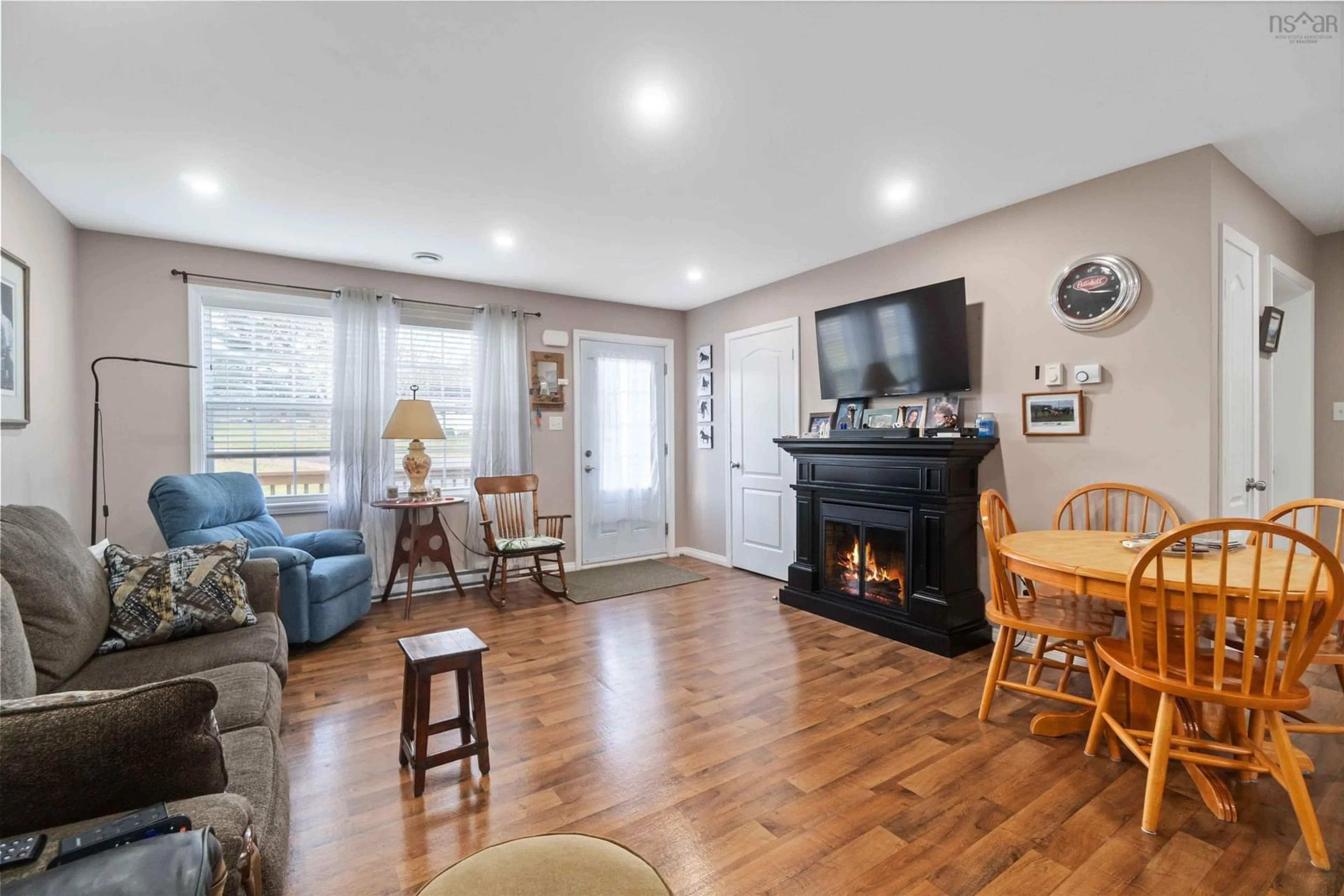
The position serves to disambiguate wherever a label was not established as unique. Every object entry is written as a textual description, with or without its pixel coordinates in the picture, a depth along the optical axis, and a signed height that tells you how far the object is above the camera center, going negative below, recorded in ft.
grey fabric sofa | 3.04 -1.90
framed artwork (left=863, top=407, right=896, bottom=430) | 12.65 +0.67
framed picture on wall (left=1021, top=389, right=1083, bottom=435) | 9.83 +0.60
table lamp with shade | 12.95 +0.64
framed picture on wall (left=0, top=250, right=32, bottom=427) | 8.25 +1.60
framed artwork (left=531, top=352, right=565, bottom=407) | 16.56 +2.03
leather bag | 2.44 -1.86
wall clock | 9.27 +2.57
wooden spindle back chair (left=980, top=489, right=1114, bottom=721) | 7.18 -2.19
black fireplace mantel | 10.55 -1.42
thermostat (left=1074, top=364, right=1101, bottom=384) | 9.59 +1.24
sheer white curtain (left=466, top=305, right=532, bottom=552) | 15.55 +1.38
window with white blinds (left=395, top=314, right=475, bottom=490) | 14.90 +1.86
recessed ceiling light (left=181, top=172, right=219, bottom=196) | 9.21 +4.33
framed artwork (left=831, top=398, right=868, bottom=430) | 13.33 +0.84
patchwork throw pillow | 6.75 -1.74
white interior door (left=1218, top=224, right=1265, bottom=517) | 8.86 +1.16
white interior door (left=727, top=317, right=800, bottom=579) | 15.51 +0.14
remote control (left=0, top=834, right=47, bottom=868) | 2.68 -1.86
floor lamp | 10.26 +0.17
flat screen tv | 11.29 +2.22
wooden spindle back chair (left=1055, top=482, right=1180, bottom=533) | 8.86 -1.00
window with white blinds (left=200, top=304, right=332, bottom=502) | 12.77 +1.24
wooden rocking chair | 13.93 -2.07
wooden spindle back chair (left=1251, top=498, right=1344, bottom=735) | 5.94 -2.23
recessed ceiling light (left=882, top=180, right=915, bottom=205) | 9.79 +4.44
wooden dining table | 5.99 -1.38
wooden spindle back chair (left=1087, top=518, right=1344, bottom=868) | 5.18 -1.90
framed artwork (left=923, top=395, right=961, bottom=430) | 11.51 +0.72
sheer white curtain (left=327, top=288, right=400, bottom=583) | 13.61 +0.91
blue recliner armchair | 9.82 -1.85
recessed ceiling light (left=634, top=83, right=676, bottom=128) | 7.07 +4.37
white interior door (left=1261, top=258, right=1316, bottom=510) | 11.86 +0.93
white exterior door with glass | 17.61 -0.01
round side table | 13.09 -2.06
